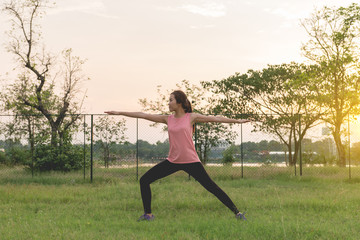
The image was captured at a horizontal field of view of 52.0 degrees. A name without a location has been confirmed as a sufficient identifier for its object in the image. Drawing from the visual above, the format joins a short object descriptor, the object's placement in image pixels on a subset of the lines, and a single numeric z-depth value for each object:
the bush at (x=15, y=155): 17.10
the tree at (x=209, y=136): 15.21
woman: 5.88
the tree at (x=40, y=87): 19.16
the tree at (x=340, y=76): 16.80
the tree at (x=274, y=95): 17.98
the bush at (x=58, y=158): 15.83
